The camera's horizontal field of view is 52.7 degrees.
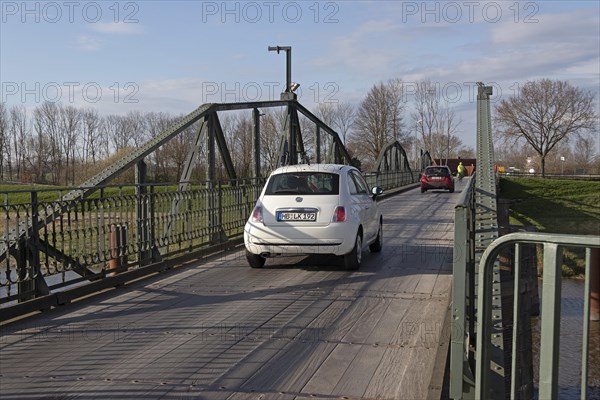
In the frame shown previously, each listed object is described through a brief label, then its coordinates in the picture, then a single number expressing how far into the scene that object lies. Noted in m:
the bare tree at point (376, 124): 75.88
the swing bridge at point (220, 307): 4.16
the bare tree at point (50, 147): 58.22
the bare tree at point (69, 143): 58.59
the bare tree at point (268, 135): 37.90
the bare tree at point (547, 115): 67.06
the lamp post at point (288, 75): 17.30
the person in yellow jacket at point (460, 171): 53.69
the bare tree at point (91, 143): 58.25
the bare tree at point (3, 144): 58.84
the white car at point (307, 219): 8.74
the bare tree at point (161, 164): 34.81
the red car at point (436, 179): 33.75
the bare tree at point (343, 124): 80.19
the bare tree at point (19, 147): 61.41
